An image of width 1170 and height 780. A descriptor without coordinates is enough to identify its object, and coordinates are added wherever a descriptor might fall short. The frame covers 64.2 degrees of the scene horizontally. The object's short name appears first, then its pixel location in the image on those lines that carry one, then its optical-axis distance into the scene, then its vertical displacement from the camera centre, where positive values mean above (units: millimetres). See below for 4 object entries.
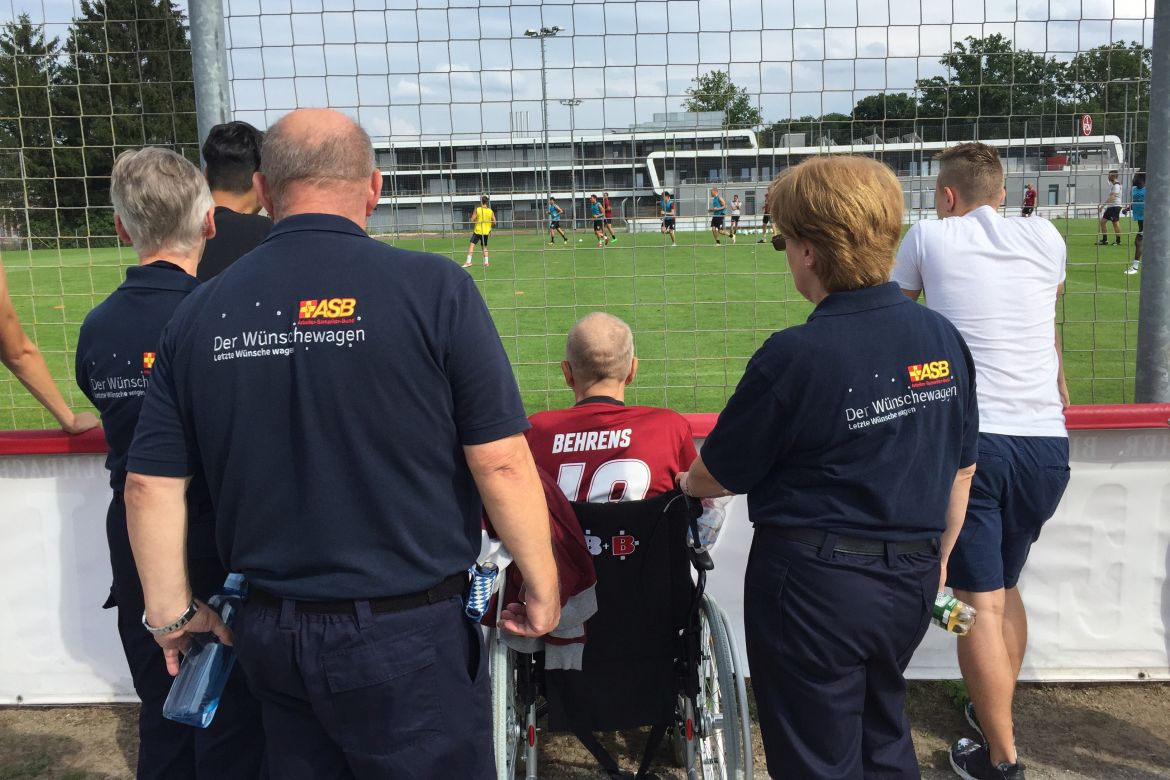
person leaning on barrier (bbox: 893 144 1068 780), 3143 -578
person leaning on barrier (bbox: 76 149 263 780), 2488 -263
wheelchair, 2850 -1360
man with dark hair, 3289 +166
